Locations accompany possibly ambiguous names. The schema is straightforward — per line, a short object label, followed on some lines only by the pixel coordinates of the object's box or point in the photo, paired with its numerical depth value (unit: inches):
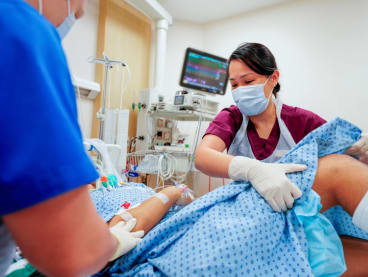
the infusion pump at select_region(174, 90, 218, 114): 118.0
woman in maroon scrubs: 56.7
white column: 155.5
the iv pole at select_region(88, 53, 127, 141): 95.5
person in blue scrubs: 12.6
